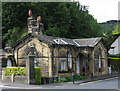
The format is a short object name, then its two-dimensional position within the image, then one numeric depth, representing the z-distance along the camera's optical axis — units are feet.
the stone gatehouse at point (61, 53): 82.17
